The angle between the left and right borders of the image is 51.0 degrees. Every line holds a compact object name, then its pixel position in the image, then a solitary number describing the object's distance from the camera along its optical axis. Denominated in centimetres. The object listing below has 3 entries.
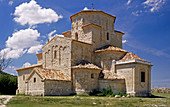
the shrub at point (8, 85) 3094
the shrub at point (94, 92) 2408
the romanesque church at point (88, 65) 2338
